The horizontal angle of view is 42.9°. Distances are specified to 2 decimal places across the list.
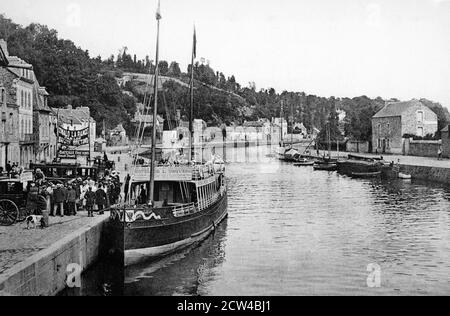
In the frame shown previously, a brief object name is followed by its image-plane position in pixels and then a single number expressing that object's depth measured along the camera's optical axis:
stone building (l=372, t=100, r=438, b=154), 93.31
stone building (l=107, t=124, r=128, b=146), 120.46
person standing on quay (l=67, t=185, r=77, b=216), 26.12
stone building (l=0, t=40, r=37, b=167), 45.31
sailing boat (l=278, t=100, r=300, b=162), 110.90
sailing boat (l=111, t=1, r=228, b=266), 23.75
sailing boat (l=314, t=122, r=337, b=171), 87.81
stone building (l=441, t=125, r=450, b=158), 74.69
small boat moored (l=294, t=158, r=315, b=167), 99.69
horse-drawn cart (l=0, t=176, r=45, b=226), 23.84
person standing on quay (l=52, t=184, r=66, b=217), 25.62
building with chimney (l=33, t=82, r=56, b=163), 58.09
